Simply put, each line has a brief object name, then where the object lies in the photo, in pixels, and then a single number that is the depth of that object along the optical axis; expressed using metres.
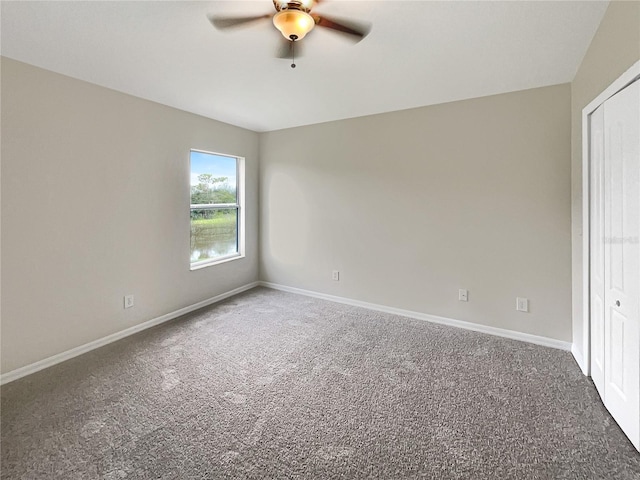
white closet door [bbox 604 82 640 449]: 1.58
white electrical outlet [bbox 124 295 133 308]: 3.00
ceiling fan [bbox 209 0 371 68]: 1.58
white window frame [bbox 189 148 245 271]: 4.22
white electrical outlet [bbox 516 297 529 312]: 2.89
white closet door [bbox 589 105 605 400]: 1.98
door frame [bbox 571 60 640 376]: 2.18
